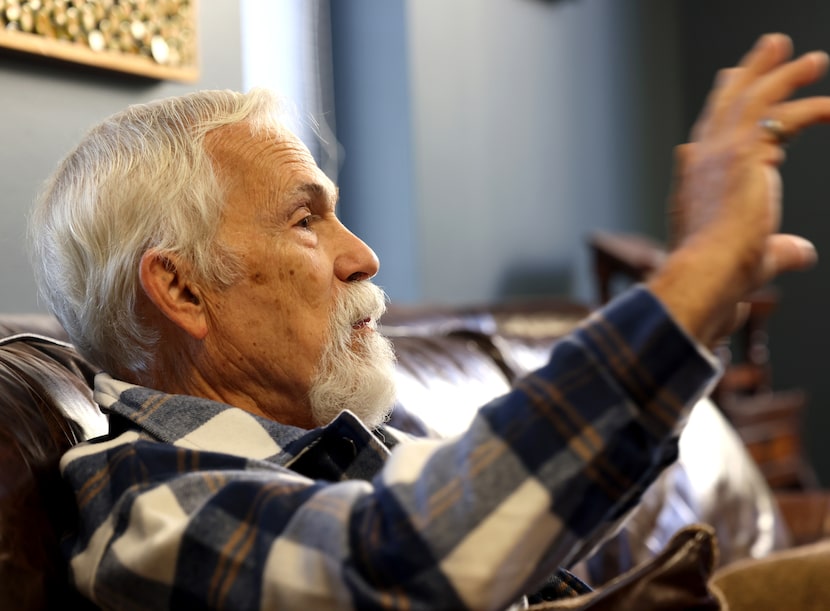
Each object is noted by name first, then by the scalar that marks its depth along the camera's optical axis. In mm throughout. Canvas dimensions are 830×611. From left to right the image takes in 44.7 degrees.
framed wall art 1549
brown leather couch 979
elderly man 761
